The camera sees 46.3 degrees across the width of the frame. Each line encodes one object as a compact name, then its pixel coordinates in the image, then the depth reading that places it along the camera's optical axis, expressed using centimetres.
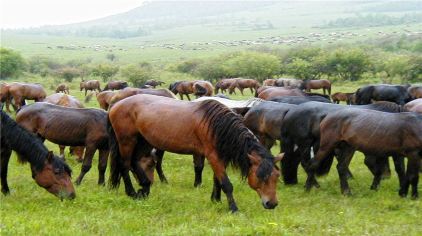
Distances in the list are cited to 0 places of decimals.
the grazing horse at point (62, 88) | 3978
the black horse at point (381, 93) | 2394
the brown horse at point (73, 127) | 1021
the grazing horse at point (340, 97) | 2989
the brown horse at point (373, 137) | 895
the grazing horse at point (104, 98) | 2290
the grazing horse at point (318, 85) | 4031
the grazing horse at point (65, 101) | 1308
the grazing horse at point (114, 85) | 3909
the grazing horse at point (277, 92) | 1957
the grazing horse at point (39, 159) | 818
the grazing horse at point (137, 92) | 1675
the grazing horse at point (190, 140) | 739
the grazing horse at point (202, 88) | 3119
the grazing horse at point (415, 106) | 1372
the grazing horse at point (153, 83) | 4366
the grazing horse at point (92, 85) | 4232
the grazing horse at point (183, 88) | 3700
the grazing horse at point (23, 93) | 2361
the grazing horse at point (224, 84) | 4375
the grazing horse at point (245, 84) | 4362
